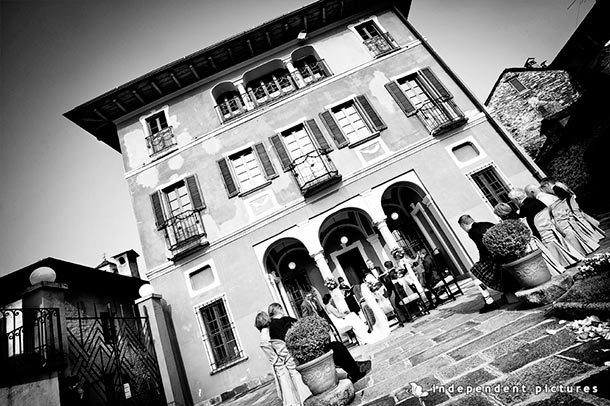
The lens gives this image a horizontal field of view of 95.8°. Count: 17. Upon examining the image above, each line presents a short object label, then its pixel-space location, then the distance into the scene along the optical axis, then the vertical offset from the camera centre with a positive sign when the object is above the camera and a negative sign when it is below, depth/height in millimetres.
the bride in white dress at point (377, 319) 6227 -710
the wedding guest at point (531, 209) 5475 +26
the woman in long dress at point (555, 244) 4938 -696
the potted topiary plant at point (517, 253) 3305 -350
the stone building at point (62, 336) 4336 +1715
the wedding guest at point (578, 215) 5152 -442
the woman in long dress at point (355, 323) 6457 -575
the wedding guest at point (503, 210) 5102 +216
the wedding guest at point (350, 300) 7691 -65
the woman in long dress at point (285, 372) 3941 -533
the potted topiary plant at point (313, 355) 2957 -368
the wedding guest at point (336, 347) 3809 -505
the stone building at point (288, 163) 9156 +4744
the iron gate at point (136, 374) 7398 +789
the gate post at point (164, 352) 7246 +788
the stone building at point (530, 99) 13516 +4828
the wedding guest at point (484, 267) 3834 -410
